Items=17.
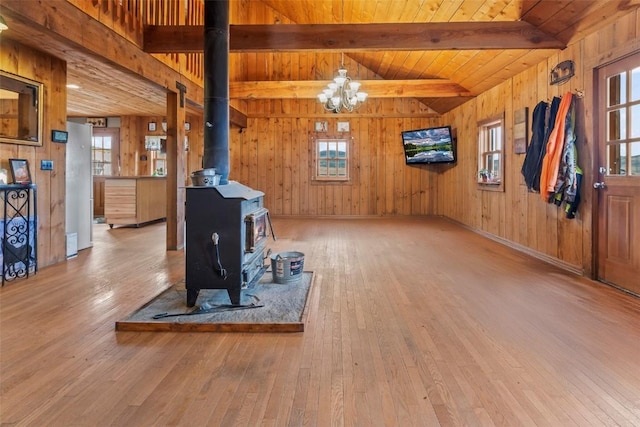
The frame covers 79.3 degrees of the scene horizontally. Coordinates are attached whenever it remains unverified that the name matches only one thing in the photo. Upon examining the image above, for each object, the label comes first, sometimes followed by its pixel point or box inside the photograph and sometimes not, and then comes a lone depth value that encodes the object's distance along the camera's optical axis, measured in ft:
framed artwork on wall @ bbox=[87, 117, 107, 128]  31.65
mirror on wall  12.57
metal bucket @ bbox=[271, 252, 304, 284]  11.49
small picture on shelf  12.25
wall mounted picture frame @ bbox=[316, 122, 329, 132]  30.94
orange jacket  13.15
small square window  31.17
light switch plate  13.48
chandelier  19.75
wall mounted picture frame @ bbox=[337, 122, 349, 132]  30.91
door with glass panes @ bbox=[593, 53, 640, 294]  10.99
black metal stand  11.96
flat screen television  27.25
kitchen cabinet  23.81
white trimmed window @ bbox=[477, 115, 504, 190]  20.40
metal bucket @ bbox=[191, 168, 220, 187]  9.13
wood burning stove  9.02
